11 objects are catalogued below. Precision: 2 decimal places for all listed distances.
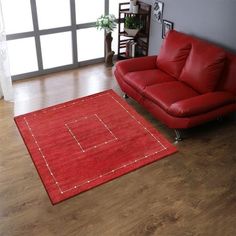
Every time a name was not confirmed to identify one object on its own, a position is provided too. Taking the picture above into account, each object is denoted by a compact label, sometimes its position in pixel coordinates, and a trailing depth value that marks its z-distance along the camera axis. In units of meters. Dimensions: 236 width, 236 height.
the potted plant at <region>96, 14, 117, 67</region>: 4.61
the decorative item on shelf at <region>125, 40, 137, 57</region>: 4.89
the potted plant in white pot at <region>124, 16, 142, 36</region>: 4.70
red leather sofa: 3.16
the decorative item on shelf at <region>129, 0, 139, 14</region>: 4.62
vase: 4.81
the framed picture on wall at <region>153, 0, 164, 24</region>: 4.34
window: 4.25
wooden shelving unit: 4.69
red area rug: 2.85
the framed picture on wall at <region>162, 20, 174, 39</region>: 4.25
